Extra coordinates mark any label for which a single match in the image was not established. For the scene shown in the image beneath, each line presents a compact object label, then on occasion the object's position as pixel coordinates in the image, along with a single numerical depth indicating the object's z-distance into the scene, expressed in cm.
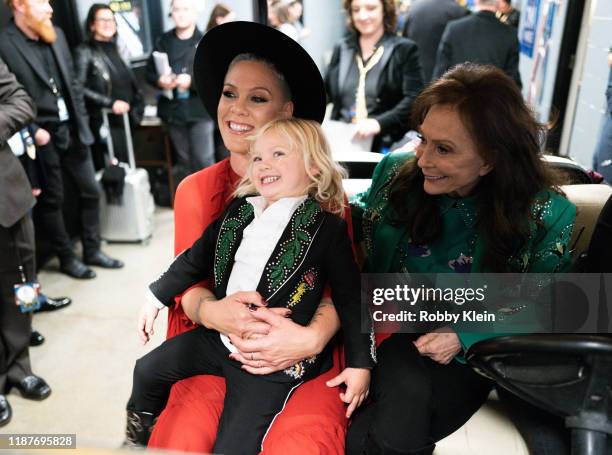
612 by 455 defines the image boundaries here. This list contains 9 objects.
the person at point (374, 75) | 201
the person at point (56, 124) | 176
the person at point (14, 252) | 200
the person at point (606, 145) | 217
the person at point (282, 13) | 272
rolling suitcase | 335
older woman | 125
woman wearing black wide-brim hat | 116
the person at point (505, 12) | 226
